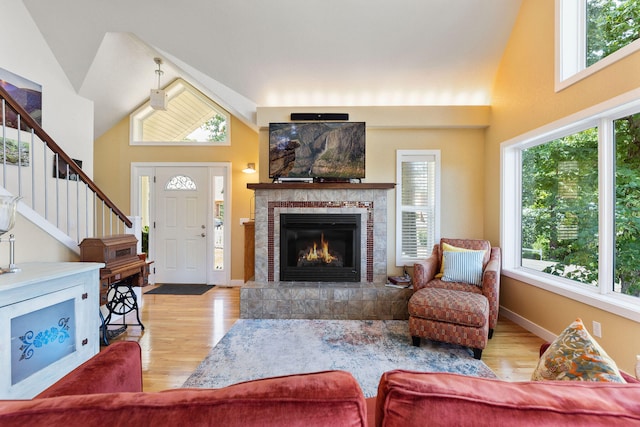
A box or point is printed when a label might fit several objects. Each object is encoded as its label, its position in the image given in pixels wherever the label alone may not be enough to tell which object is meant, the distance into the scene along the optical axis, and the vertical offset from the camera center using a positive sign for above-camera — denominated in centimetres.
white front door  487 -22
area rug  221 -121
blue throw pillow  310 -59
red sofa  54 -37
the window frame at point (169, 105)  484 +164
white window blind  394 +9
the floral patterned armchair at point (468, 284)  276 -63
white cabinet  160 -69
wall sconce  462 +71
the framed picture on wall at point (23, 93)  304 +131
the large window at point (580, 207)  219 +5
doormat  436 -118
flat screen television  370 +81
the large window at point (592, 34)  217 +147
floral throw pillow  86 -46
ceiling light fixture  386 +151
